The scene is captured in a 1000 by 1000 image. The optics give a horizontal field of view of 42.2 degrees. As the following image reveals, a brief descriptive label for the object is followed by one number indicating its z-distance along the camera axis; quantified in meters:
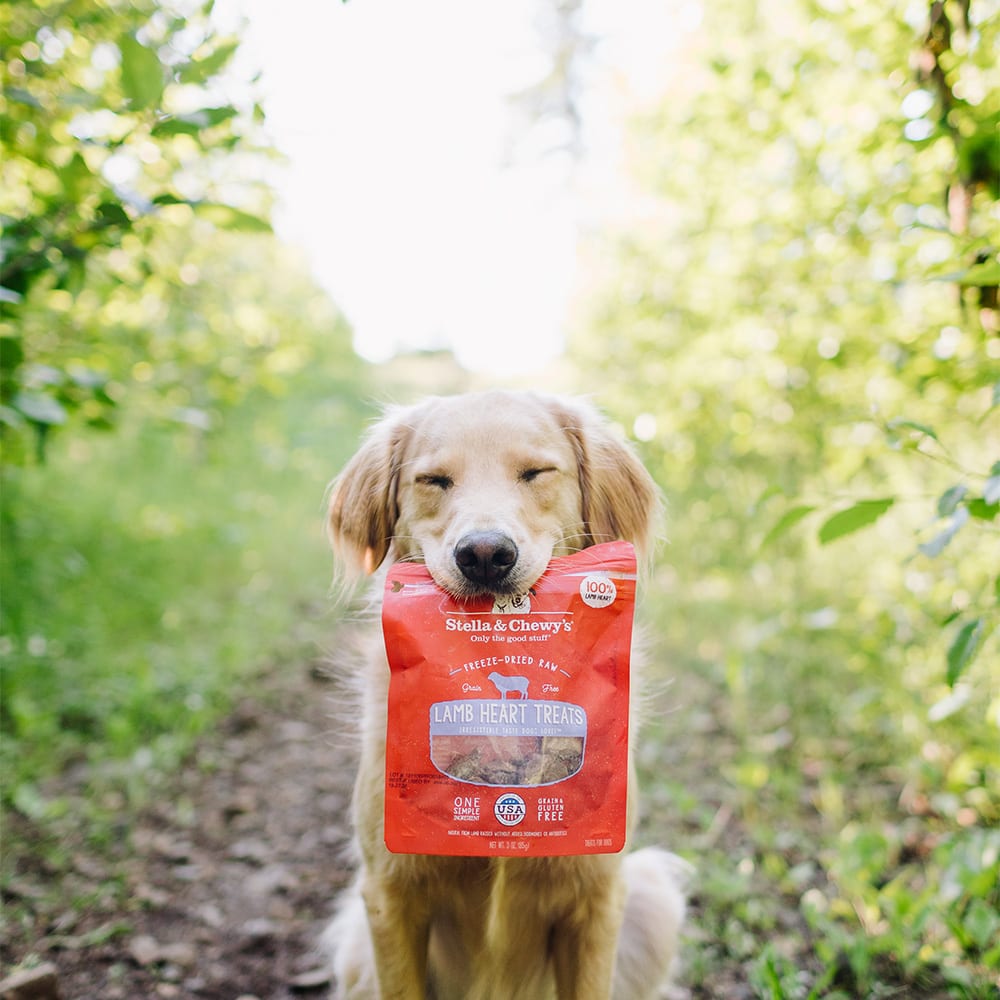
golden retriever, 0.98
